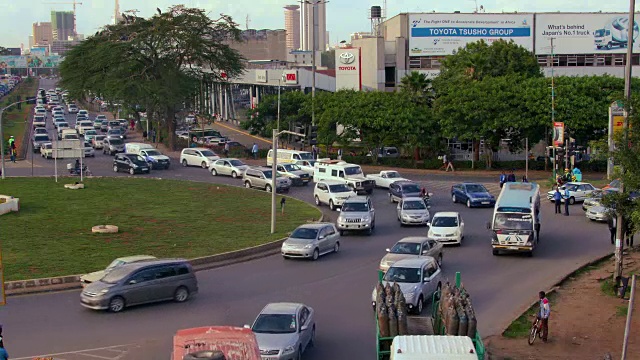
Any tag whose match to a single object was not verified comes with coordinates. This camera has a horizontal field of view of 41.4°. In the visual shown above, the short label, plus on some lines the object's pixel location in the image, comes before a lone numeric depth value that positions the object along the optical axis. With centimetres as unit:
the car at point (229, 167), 5869
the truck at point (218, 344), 1591
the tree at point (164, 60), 7306
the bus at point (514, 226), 3278
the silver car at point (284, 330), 1942
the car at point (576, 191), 4741
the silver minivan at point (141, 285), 2506
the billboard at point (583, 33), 9175
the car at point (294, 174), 5519
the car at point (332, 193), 4591
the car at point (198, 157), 6366
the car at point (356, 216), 3844
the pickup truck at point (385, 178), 5328
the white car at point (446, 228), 3531
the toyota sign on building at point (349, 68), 8769
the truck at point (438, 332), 1507
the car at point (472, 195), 4612
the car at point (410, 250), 2927
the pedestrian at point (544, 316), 2188
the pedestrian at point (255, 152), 7050
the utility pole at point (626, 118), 2692
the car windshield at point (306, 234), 3331
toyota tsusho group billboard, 9094
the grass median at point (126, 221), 3259
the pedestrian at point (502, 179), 5381
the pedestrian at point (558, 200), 4444
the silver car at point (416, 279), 2448
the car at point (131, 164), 6000
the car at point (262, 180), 5237
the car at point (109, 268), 2750
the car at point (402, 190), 4684
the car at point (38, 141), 7276
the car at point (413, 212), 4028
